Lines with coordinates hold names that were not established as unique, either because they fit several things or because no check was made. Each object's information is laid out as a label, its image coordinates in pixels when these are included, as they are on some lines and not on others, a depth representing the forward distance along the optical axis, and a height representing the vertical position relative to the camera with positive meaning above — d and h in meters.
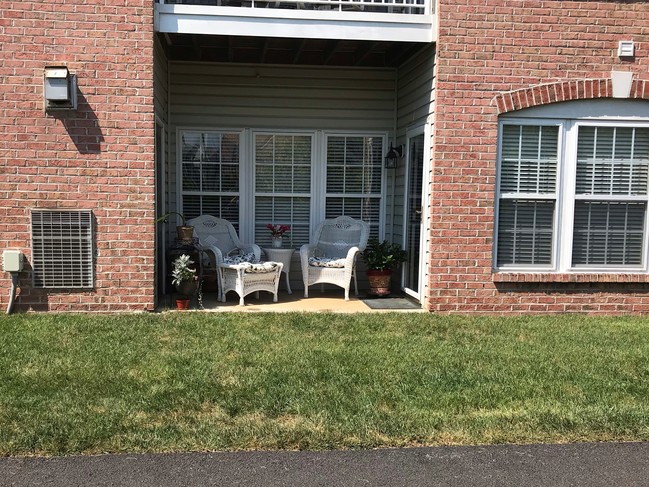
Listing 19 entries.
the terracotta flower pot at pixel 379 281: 8.29 -1.06
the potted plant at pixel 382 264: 8.24 -0.83
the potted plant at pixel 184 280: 7.26 -0.96
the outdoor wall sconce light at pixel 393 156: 8.75 +0.54
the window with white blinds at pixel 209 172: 8.93 +0.28
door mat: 7.72 -1.27
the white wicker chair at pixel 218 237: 8.44 -0.56
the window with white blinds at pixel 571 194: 7.33 +0.07
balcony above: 7.04 +1.86
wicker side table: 8.49 -0.80
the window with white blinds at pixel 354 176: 9.12 +0.27
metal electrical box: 6.67 -0.72
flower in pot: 8.59 -0.52
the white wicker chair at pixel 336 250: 8.20 -0.70
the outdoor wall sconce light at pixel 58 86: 6.52 +1.02
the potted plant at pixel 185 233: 7.93 -0.48
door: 7.83 -0.20
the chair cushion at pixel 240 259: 7.92 -0.79
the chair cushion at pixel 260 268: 7.64 -0.85
